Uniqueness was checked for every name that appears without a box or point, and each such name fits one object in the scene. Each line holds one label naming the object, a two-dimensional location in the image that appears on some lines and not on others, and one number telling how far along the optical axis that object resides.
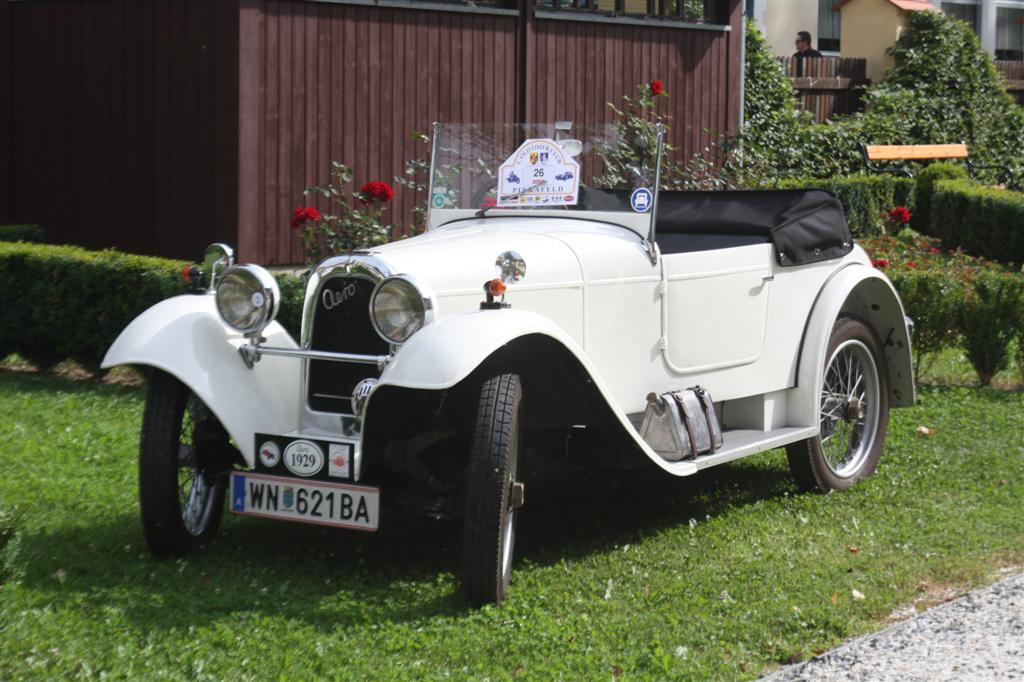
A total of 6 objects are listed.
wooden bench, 19.42
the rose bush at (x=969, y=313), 9.12
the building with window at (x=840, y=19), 23.89
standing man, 21.72
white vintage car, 4.99
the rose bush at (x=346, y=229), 9.02
